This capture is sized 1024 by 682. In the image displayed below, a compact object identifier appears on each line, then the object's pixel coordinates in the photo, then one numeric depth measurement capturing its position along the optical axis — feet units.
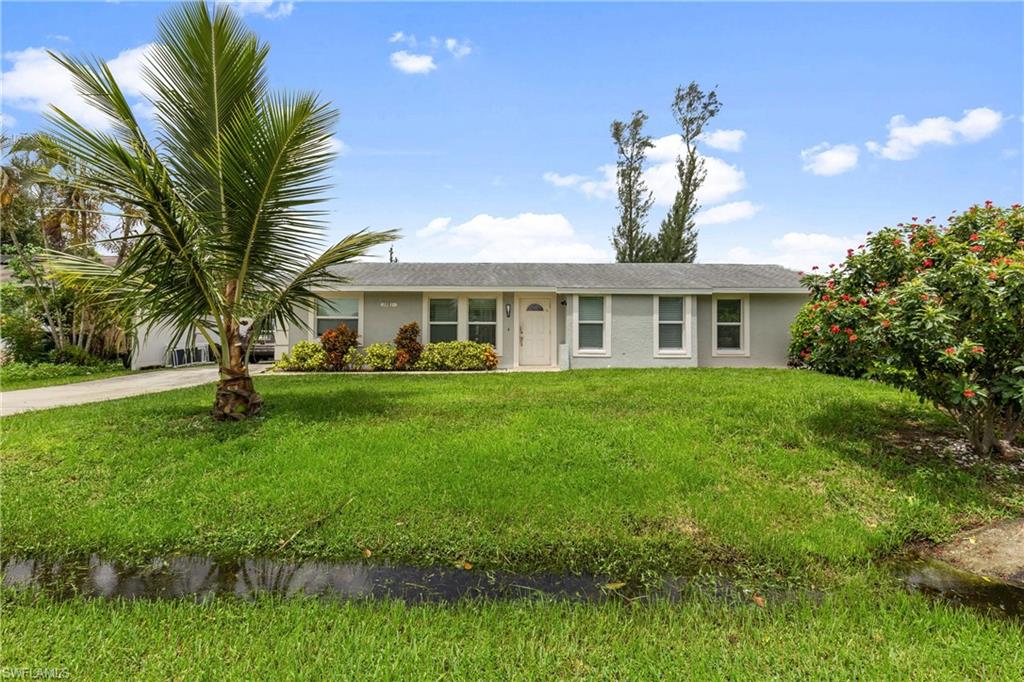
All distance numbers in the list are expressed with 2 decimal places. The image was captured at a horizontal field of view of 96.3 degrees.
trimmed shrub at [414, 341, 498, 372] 43.06
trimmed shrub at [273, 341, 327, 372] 42.57
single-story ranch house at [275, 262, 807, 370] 43.91
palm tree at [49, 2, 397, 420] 19.01
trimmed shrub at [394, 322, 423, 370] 43.11
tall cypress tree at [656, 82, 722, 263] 92.84
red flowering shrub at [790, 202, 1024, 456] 14.47
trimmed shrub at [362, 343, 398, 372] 42.98
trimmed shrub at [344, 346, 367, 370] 43.34
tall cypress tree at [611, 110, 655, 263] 102.22
